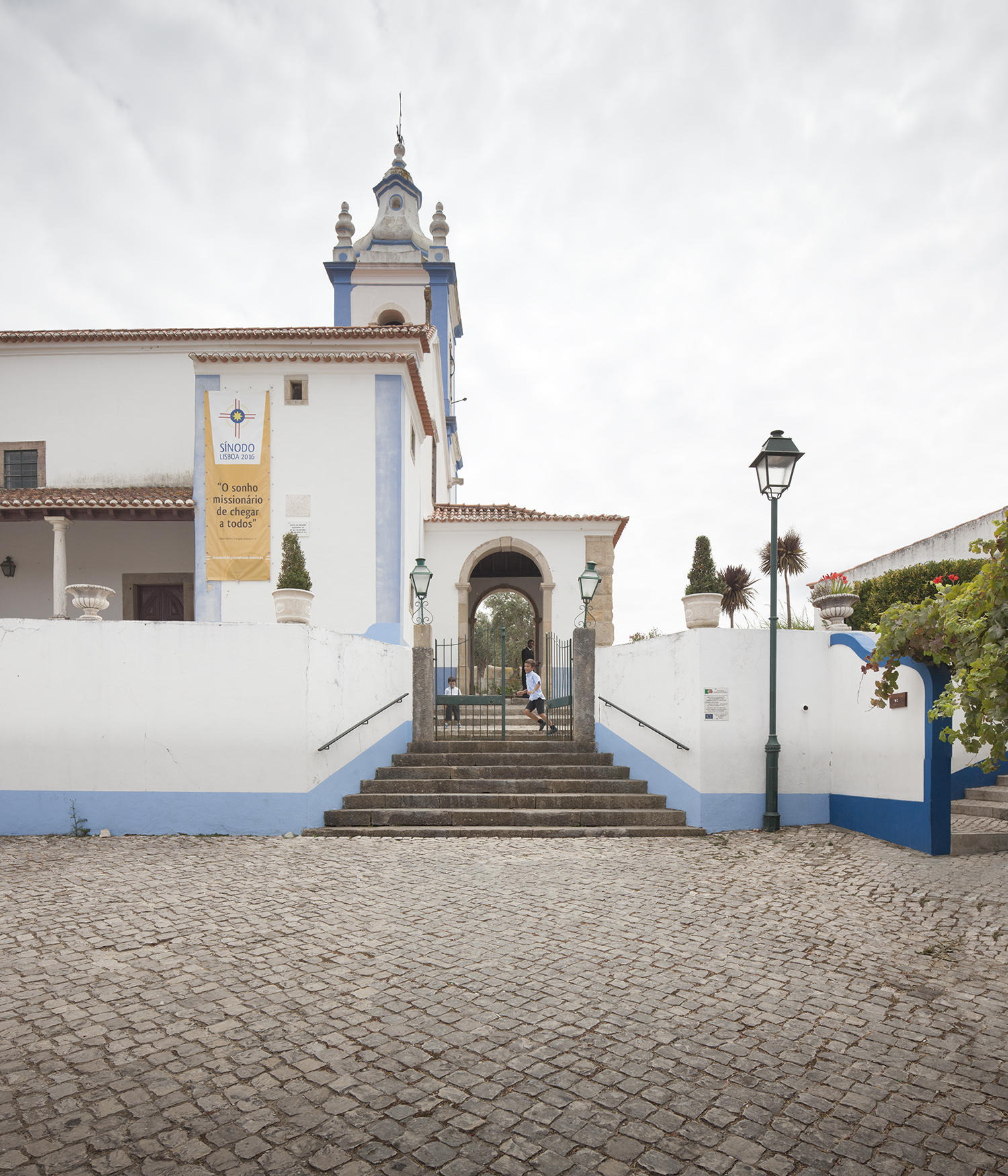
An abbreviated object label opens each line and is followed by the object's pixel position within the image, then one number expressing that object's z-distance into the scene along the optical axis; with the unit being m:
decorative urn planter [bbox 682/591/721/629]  8.16
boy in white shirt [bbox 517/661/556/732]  12.87
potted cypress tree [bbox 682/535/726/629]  8.17
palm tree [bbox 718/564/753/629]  28.75
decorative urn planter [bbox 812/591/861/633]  8.63
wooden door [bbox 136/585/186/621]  17.25
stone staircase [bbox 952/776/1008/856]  6.64
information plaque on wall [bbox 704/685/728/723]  7.98
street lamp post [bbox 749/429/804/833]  8.27
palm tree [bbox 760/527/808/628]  29.73
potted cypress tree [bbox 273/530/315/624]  8.46
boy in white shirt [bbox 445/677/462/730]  12.43
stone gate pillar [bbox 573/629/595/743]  11.15
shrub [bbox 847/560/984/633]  12.66
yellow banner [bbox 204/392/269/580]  15.20
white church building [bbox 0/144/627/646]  15.22
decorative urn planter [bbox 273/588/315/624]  8.45
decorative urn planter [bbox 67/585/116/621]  8.34
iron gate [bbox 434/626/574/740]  11.72
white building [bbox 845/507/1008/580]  14.14
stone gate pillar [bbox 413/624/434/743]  11.38
